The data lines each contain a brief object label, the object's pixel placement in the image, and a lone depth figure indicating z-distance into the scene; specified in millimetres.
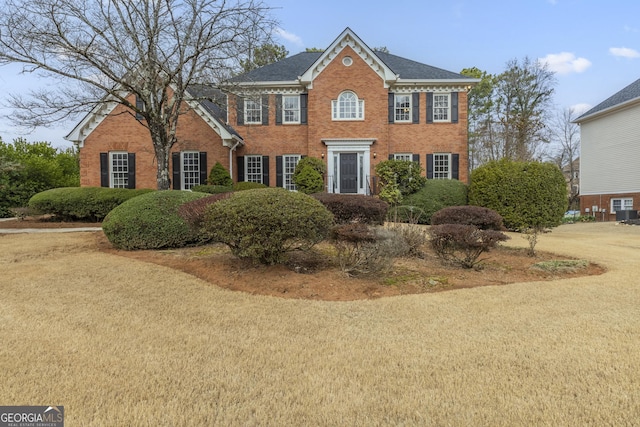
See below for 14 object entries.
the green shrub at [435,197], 13820
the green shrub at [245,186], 15836
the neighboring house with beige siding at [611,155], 21914
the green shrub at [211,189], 14852
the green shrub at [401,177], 14633
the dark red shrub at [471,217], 8602
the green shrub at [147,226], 7836
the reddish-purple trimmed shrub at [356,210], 8961
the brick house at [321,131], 17312
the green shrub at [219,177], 16172
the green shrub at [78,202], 13180
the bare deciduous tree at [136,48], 10531
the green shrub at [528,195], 12492
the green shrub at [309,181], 15586
